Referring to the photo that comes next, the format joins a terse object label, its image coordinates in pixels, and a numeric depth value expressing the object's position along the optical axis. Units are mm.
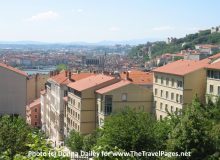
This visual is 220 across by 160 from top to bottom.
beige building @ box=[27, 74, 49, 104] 115812
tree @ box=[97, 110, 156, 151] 35531
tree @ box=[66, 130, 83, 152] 59750
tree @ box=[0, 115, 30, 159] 33938
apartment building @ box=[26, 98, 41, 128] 112250
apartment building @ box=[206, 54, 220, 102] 57531
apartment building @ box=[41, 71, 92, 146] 80938
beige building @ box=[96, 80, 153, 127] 62500
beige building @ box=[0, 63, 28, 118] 58188
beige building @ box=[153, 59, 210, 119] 60719
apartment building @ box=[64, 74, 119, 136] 65938
